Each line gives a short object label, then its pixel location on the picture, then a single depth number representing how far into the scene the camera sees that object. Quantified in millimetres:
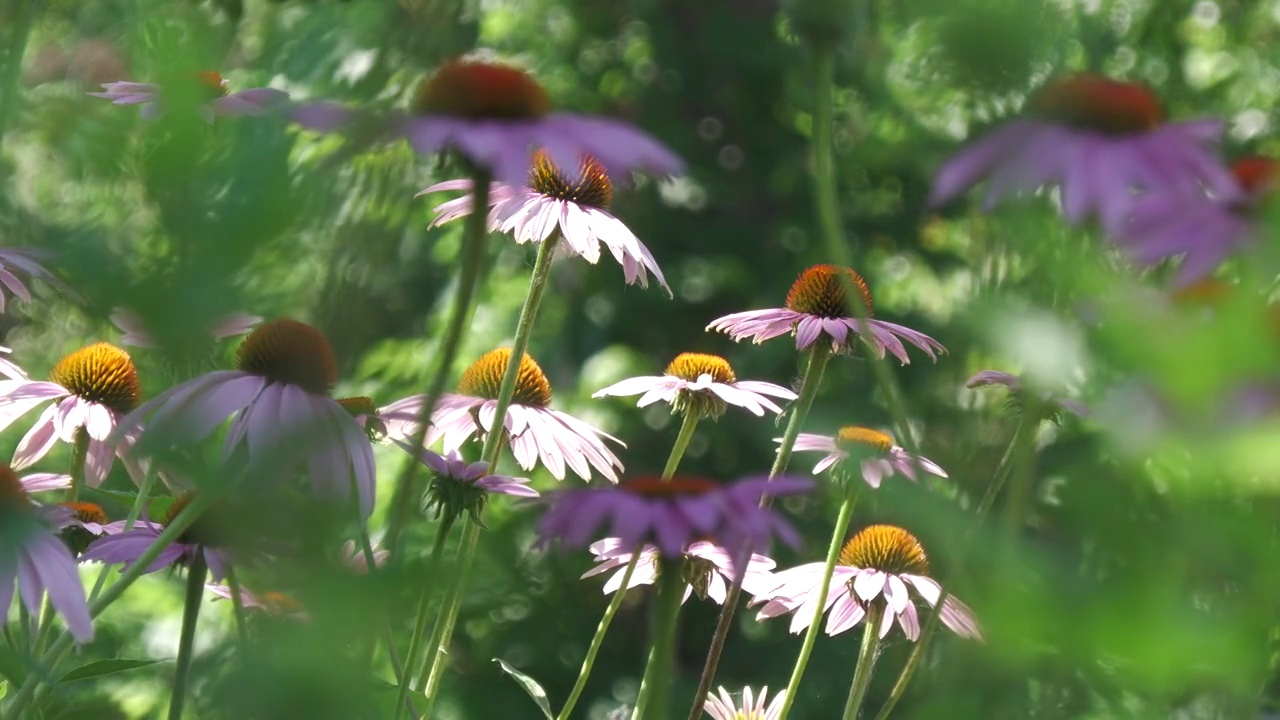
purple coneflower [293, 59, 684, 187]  1764
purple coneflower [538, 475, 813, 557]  1767
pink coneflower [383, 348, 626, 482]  1922
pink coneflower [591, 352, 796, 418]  1944
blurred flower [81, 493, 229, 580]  1828
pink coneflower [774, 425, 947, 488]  1865
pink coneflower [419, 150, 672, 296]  1923
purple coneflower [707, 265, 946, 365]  1934
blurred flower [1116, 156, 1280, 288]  1610
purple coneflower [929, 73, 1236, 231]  1752
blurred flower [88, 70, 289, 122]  1096
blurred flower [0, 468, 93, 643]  1772
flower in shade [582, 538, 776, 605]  1896
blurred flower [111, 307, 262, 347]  874
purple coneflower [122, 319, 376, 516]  1785
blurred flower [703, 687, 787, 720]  1952
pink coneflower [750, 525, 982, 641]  1926
